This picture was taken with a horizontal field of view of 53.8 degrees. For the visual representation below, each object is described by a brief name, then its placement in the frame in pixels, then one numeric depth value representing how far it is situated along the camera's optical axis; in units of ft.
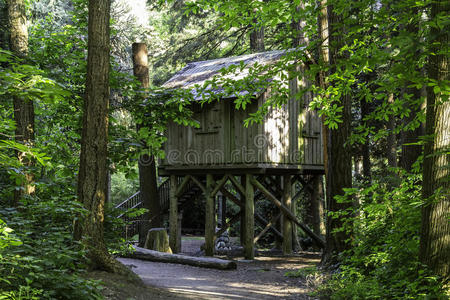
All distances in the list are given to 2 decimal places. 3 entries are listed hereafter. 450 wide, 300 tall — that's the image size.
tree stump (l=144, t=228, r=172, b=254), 52.13
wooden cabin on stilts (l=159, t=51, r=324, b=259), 51.21
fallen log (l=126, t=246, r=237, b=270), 44.19
